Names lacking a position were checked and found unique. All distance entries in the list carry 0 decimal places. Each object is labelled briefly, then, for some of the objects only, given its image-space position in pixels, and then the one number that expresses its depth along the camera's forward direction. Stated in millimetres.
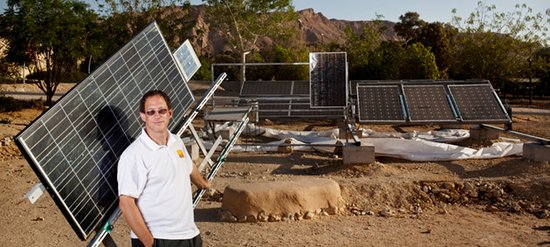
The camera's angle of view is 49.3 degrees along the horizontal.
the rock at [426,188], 10459
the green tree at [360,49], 37906
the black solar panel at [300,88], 21281
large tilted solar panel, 3787
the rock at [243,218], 8602
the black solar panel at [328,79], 14578
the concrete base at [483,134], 15501
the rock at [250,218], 8617
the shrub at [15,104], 23361
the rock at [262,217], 8594
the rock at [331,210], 9125
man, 3646
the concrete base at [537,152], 12211
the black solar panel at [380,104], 13602
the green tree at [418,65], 31766
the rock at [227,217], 8641
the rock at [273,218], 8625
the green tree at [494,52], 32094
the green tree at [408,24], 65500
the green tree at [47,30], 23656
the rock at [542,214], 9266
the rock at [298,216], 8750
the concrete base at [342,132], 15850
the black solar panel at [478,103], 13578
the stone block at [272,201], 8617
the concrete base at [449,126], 18703
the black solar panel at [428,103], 13633
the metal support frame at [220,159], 5184
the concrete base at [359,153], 12492
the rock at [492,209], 9727
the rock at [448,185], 10555
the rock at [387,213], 9219
